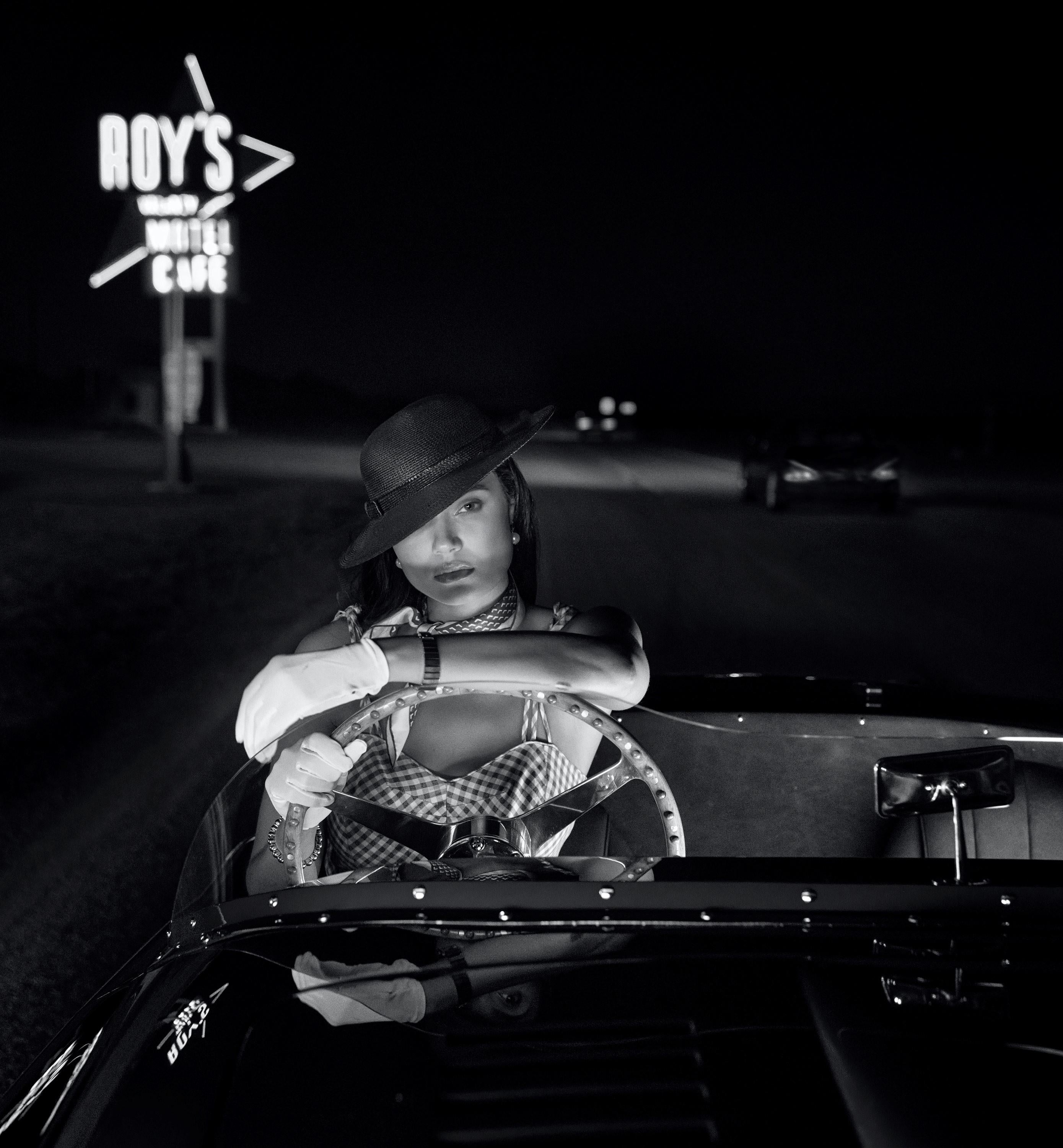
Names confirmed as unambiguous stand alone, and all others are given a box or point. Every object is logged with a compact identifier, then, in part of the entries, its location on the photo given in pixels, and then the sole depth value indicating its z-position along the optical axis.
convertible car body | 1.50
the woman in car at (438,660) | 2.20
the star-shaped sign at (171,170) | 25.50
